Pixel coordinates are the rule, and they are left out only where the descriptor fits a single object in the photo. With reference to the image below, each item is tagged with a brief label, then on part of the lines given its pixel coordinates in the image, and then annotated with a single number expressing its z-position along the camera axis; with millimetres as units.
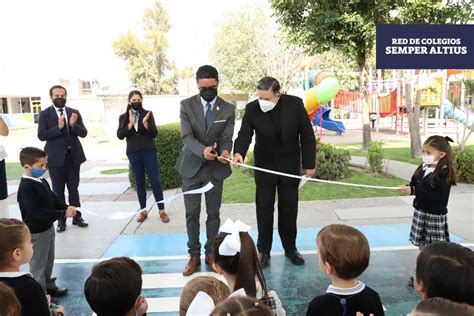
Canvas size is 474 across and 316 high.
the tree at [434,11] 9219
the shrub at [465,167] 7914
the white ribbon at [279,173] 3997
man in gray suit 4062
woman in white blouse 4068
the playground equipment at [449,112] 16700
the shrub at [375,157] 8750
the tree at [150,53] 40625
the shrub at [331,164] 8430
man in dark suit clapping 5121
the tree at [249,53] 26781
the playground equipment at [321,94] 14539
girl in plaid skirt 3396
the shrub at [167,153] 7668
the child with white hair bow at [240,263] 2262
